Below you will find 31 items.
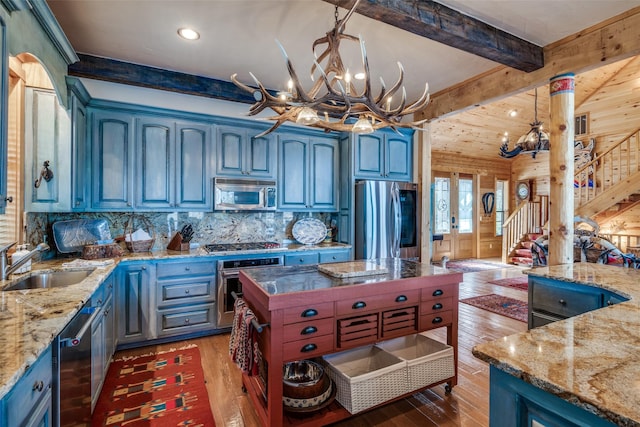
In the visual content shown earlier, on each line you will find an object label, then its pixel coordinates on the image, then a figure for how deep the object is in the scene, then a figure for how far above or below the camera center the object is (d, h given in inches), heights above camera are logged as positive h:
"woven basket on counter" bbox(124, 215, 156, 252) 130.6 -7.4
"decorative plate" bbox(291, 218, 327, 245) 169.6 -8.4
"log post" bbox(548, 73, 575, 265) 115.4 +17.8
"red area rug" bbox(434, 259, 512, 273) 289.4 -47.5
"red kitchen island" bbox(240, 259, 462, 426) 69.6 -23.3
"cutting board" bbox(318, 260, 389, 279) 83.9 -14.9
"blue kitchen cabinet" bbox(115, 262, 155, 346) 117.3 -32.0
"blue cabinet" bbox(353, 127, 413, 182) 167.0 +32.0
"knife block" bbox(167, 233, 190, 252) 137.2 -12.5
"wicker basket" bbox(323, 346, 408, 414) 74.4 -40.7
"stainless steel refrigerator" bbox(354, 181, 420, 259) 159.9 -2.4
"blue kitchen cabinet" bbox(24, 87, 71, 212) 92.9 +19.4
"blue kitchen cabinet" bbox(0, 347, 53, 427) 35.4 -22.9
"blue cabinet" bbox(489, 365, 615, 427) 33.0 -21.7
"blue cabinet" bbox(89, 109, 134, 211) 124.5 +21.9
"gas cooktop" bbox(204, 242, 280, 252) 140.3 -14.2
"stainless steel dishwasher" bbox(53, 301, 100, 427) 51.8 -28.6
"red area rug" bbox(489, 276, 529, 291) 221.3 -48.2
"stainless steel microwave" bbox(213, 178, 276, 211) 144.7 +9.6
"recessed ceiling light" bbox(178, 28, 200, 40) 104.8 +60.2
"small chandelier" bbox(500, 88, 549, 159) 200.7 +46.8
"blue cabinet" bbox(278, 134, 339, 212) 159.8 +21.7
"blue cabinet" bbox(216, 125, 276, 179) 145.8 +29.1
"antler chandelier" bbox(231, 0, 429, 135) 75.0 +28.0
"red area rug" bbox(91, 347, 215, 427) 81.0 -51.0
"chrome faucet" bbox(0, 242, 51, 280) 74.9 -11.7
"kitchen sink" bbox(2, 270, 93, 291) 83.2 -17.5
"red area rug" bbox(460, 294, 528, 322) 162.6 -49.3
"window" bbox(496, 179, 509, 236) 366.0 +13.1
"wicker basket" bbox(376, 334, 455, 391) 82.9 -39.8
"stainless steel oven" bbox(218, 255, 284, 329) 132.4 -28.9
